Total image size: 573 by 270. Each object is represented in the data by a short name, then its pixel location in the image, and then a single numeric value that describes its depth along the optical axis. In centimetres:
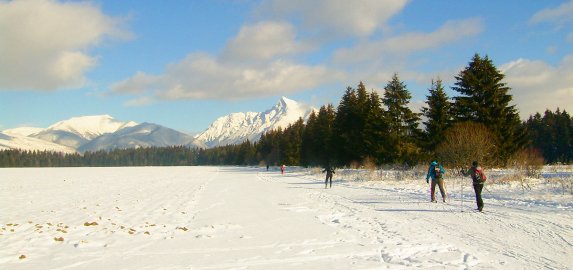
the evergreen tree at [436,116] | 3856
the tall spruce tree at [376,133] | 4341
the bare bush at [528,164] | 2194
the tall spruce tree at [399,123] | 4212
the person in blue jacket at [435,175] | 1648
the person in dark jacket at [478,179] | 1306
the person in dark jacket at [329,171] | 2727
